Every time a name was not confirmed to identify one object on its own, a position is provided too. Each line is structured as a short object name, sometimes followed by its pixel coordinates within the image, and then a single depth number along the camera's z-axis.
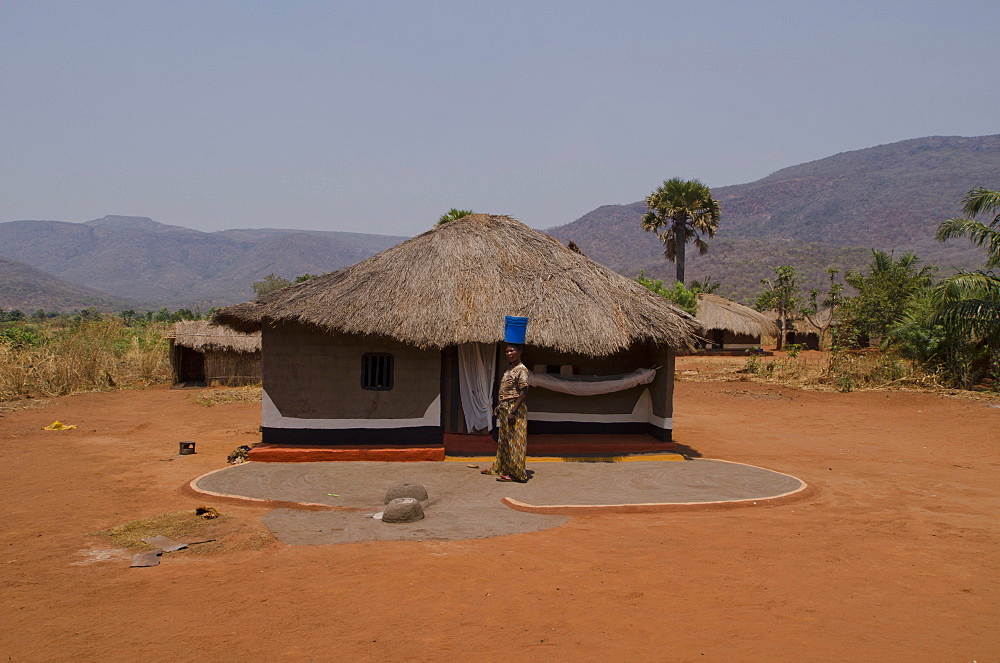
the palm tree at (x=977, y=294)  17.41
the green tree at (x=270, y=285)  49.39
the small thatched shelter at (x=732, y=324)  31.25
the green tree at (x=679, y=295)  28.36
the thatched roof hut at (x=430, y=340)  9.89
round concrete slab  6.45
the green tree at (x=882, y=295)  28.45
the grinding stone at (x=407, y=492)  7.23
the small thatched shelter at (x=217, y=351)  20.09
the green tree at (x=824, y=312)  35.62
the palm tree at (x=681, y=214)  35.09
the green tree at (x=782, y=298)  37.84
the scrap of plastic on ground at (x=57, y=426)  13.57
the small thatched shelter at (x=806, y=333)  36.56
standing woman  8.52
